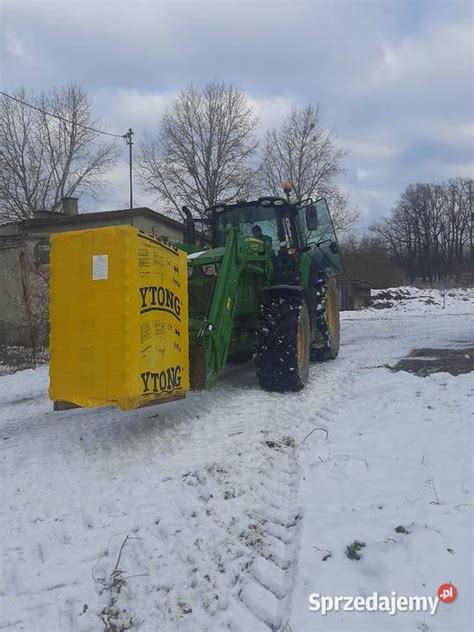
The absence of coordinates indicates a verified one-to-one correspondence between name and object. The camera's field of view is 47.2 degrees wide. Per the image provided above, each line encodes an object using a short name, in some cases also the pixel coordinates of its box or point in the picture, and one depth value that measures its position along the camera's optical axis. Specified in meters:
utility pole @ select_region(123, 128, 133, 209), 33.00
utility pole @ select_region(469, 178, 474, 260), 71.72
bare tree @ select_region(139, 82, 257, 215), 37.28
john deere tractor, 5.88
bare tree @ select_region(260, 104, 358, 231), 37.91
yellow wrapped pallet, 4.46
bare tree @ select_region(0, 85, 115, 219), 37.00
